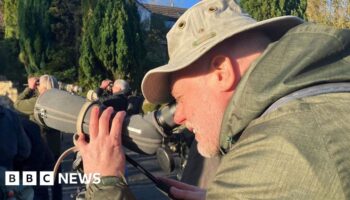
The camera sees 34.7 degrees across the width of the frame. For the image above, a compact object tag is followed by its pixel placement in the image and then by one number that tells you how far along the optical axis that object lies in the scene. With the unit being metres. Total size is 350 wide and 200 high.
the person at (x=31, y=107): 6.17
